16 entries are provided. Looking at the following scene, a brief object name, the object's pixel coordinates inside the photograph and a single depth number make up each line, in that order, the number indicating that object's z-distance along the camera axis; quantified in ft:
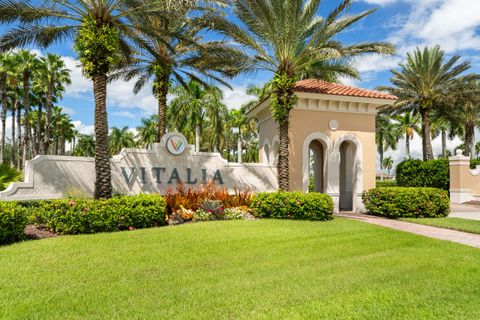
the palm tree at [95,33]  35.40
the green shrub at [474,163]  91.50
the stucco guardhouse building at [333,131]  53.21
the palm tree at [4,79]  96.48
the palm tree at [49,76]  103.86
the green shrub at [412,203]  46.44
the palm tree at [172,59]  43.55
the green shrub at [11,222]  26.96
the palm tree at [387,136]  203.39
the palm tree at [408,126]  177.68
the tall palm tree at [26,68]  100.32
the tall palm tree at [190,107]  113.19
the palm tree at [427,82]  87.15
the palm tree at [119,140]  242.78
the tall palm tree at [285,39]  43.65
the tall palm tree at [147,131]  196.48
